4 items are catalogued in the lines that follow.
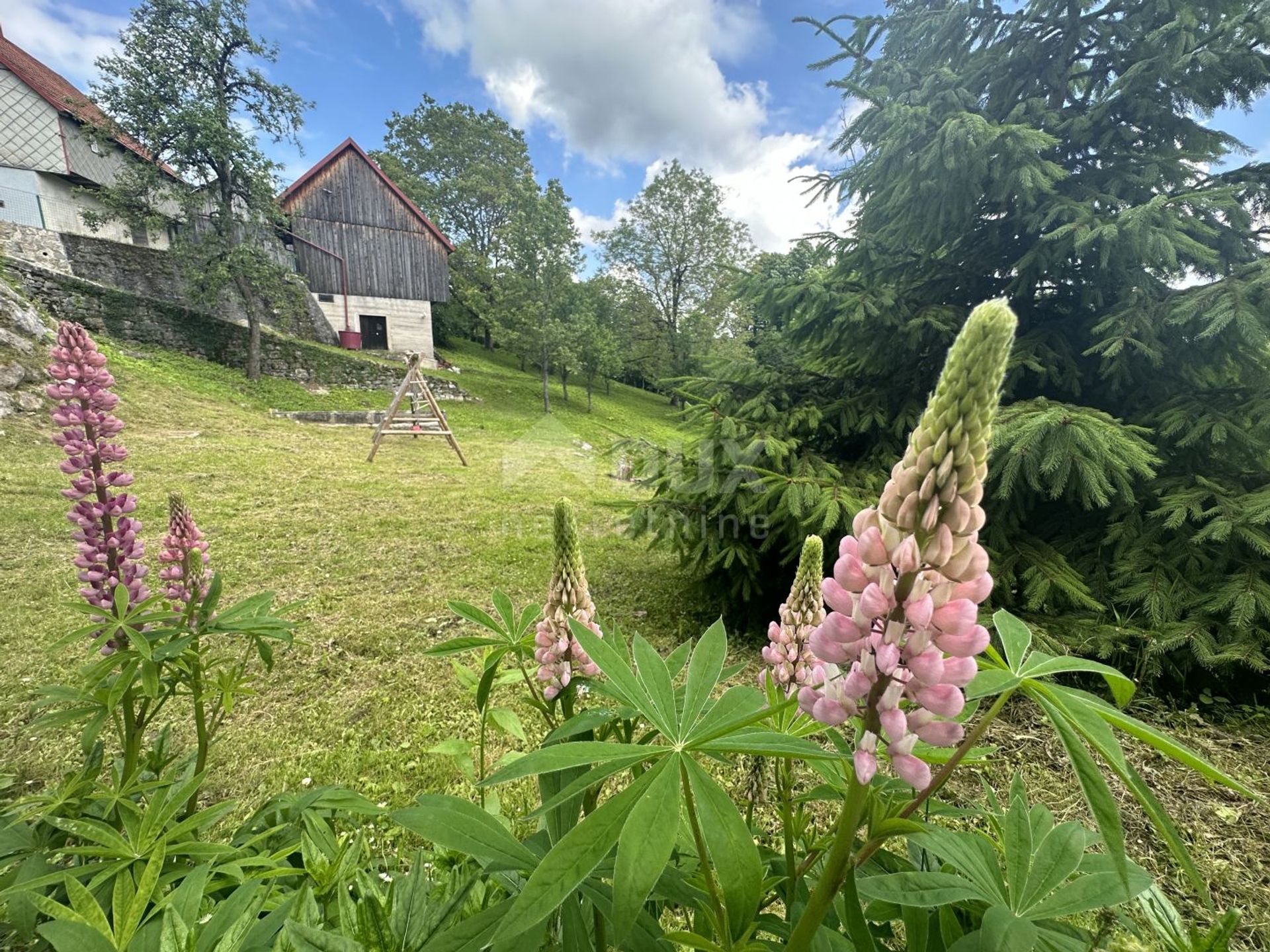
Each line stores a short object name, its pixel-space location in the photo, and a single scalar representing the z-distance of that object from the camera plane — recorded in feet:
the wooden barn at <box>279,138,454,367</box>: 72.08
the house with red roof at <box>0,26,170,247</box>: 53.52
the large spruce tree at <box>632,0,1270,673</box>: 10.19
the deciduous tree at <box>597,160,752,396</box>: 88.94
